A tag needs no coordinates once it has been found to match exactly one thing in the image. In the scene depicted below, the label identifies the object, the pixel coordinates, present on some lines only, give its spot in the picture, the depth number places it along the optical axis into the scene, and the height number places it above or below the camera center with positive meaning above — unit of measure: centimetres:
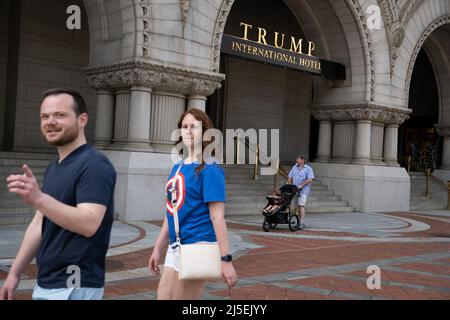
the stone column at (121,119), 1324 +88
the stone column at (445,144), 2511 +126
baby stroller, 1195 -94
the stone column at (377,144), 1948 +85
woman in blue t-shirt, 352 -31
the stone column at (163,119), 1327 +93
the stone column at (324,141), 1978 +88
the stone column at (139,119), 1287 +87
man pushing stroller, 1268 -33
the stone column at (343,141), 1930 +89
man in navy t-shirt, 271 -26
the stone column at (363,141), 1889 +90
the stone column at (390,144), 2008 +89
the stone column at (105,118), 1366 +91
